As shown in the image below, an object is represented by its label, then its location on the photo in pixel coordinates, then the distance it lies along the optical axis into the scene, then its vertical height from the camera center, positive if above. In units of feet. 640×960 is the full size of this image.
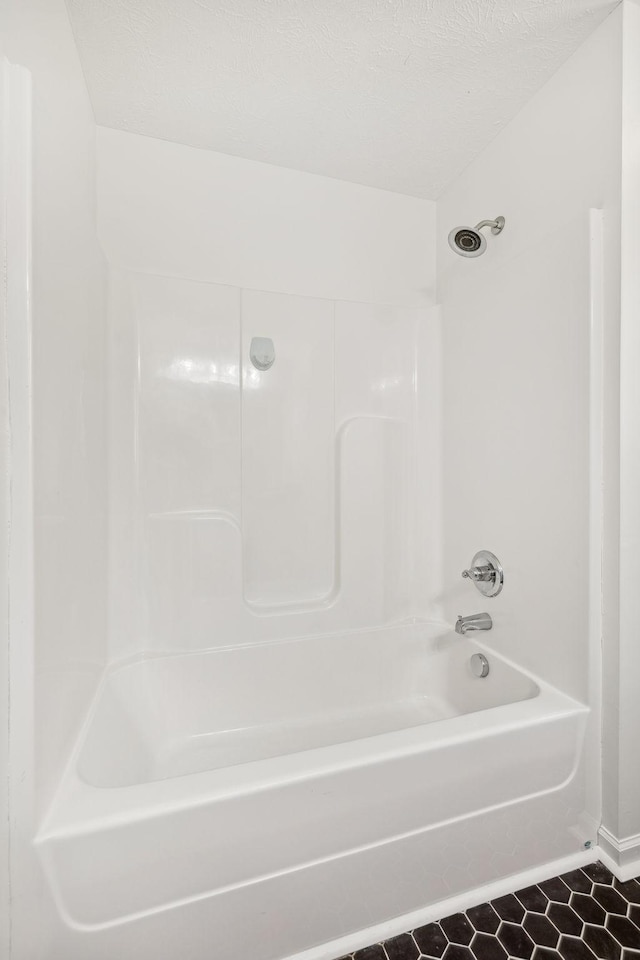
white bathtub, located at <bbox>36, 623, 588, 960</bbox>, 3.04 -2.74
